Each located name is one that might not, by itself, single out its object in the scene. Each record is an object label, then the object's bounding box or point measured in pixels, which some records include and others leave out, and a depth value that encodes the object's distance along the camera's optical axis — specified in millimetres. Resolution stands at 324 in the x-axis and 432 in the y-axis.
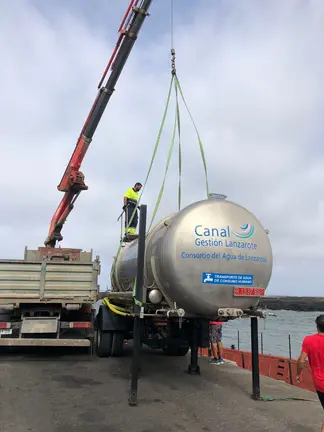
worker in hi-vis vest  10716
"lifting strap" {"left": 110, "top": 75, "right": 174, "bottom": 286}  7910
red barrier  9336
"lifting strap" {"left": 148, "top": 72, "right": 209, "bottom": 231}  7391
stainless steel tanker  5977
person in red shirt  4352
